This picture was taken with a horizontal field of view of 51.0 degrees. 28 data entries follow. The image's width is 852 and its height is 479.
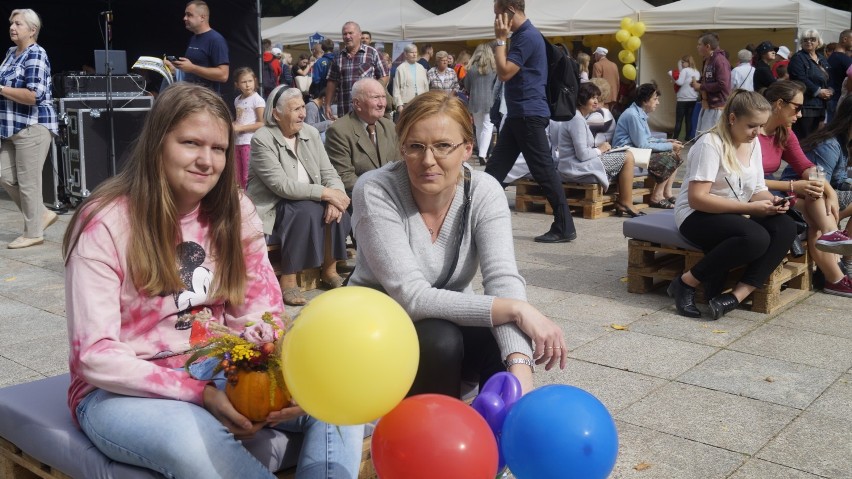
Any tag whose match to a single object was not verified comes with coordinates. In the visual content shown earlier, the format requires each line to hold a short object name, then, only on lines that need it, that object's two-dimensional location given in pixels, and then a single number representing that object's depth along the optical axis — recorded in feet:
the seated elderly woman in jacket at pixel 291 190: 19.74
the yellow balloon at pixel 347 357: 7.15
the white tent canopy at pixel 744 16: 54.03
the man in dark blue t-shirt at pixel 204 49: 29.25
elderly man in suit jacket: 21.33
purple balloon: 8.51
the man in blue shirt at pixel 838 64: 43.91
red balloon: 7.41
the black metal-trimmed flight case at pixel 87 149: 32.40
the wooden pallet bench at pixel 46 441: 8.20
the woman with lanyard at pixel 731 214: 17.87
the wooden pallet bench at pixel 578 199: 30.73
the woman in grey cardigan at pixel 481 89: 43.55
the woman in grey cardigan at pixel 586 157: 30.50
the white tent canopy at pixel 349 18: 70.28
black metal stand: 31.58
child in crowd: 31.24
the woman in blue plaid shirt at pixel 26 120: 25.03
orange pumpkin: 7.82
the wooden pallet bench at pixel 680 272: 18.93
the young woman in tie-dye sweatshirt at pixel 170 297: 7.81
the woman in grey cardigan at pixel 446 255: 9.55
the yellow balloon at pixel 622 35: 59.62
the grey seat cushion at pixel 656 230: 19.25
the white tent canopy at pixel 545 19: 61.05
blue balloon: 7.67
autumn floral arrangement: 7.84
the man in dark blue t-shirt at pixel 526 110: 25.52
